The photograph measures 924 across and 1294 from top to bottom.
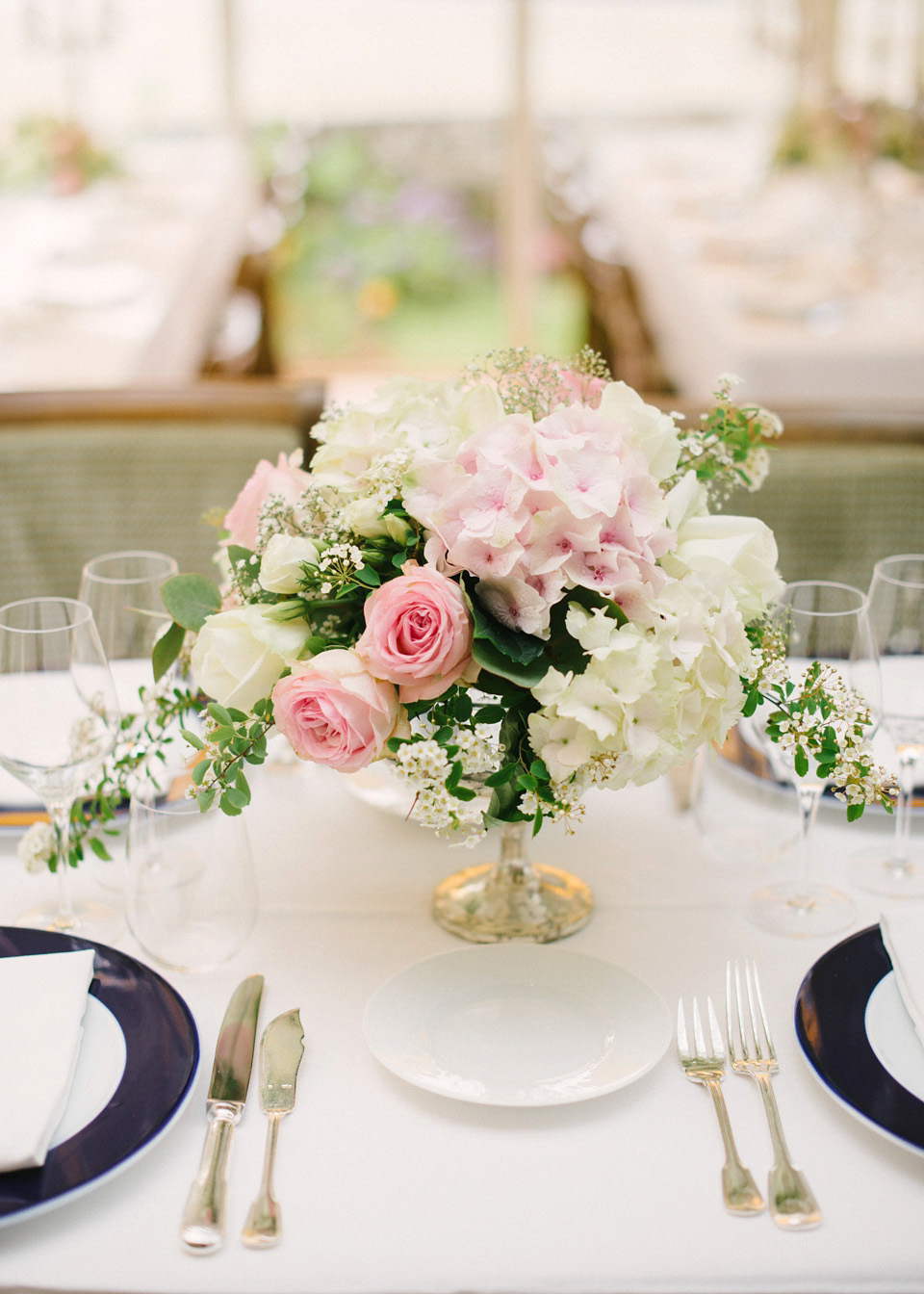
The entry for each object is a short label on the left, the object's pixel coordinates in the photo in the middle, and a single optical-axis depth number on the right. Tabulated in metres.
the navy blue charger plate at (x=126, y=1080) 0.73
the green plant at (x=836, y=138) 4.66
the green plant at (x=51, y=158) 4.83
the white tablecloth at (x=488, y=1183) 0.71
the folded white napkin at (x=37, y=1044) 0.75
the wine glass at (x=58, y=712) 0.98
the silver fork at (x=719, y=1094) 0.75
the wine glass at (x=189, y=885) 0.90
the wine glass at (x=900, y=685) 1.07
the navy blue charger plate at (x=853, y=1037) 0.79
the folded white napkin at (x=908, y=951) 0.88
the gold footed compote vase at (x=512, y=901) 1.02
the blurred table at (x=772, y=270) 2.75
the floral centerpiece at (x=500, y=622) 0.83
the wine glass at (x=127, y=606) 1.22
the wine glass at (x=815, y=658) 1.03
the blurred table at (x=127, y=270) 2.83
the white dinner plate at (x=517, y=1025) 0.84
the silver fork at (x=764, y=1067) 0.74
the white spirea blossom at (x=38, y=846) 1.01
